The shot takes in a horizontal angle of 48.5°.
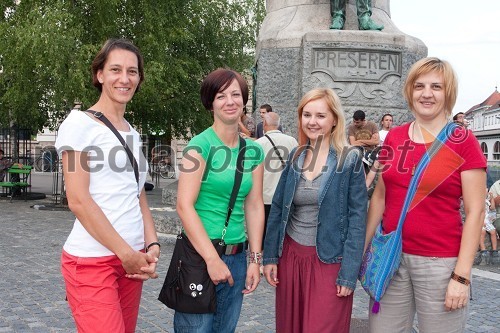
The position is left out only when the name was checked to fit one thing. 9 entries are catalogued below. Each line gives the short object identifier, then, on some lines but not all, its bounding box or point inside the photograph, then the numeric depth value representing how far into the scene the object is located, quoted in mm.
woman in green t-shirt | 2680
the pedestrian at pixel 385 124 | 7733
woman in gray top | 2859
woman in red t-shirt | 2602
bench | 15008
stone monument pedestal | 8289
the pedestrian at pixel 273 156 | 5656
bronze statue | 8492
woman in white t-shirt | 2324
